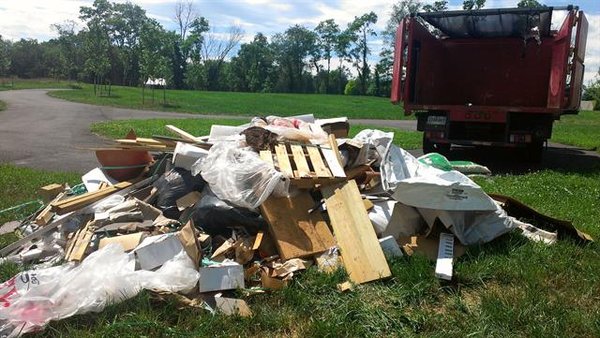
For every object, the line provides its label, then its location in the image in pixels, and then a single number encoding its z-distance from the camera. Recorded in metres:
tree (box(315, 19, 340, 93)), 88.88
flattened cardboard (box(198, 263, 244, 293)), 3.37
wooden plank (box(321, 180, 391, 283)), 3.63
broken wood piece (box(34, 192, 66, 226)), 4.73
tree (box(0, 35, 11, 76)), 62.91
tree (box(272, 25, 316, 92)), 82.75
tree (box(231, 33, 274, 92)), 80.50
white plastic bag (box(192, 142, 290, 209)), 4.24
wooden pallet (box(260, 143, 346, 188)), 4.50
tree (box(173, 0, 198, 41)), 77.36
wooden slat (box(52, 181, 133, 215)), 4.54
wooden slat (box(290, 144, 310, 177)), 4.60
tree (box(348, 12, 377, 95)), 85.06
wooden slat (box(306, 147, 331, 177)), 4.66
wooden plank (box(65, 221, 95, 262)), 3.74
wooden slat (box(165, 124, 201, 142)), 5.91
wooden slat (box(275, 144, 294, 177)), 4.53
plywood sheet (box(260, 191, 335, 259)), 3.94
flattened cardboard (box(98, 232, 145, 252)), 3.83
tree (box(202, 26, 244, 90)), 78.75
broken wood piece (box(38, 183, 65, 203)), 5.57
